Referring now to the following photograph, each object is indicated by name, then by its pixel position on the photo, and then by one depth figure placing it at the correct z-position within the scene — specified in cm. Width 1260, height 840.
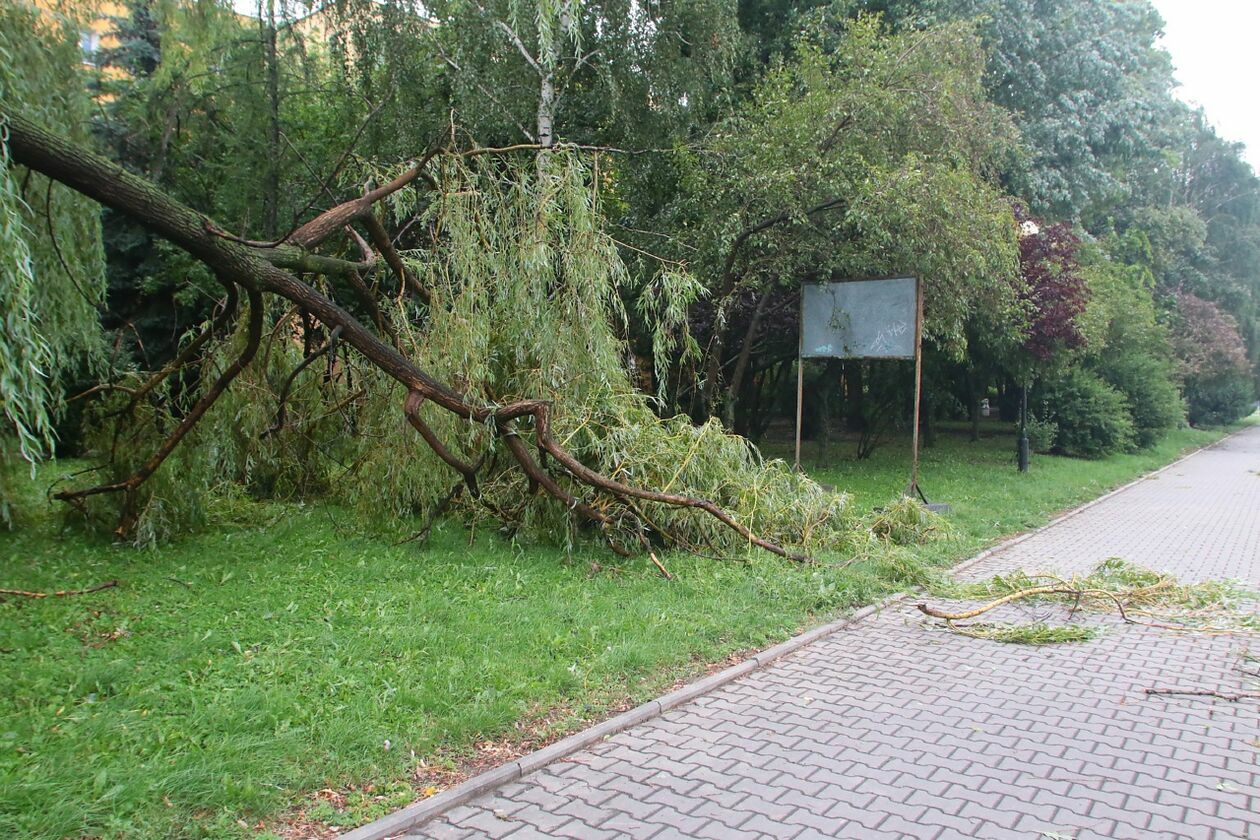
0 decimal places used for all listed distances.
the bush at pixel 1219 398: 3975
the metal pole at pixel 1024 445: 1842
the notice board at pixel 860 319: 1221
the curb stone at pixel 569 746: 376
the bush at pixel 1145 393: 2598
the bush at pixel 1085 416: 2258
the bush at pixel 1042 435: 2242
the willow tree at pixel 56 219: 778
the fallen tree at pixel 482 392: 794
